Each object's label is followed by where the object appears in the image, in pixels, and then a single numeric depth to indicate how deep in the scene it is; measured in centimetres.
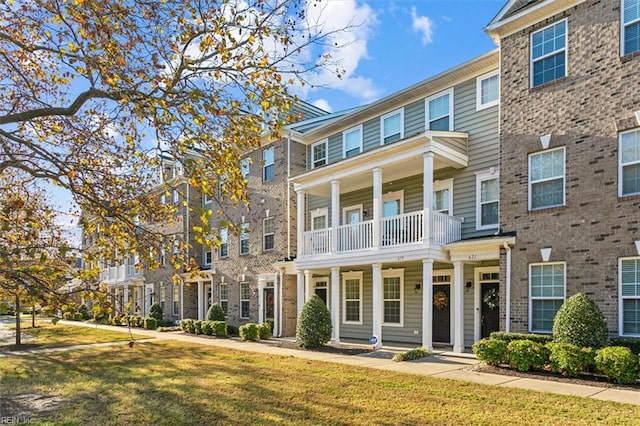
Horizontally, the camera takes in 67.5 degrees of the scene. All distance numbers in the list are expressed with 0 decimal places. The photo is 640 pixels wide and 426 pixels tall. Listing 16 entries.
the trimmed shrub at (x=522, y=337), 1120
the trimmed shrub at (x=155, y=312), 2980
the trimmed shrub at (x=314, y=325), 1549
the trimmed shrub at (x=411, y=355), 1285
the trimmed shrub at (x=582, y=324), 1019
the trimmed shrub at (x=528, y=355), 1059
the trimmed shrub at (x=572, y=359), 975
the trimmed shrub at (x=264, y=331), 1955
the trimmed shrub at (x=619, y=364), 909
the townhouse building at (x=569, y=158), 1063
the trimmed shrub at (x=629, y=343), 972
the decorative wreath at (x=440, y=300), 1628
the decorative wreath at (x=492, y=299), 1436
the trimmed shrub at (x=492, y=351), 1116
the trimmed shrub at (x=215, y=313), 2295
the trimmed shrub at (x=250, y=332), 1914
